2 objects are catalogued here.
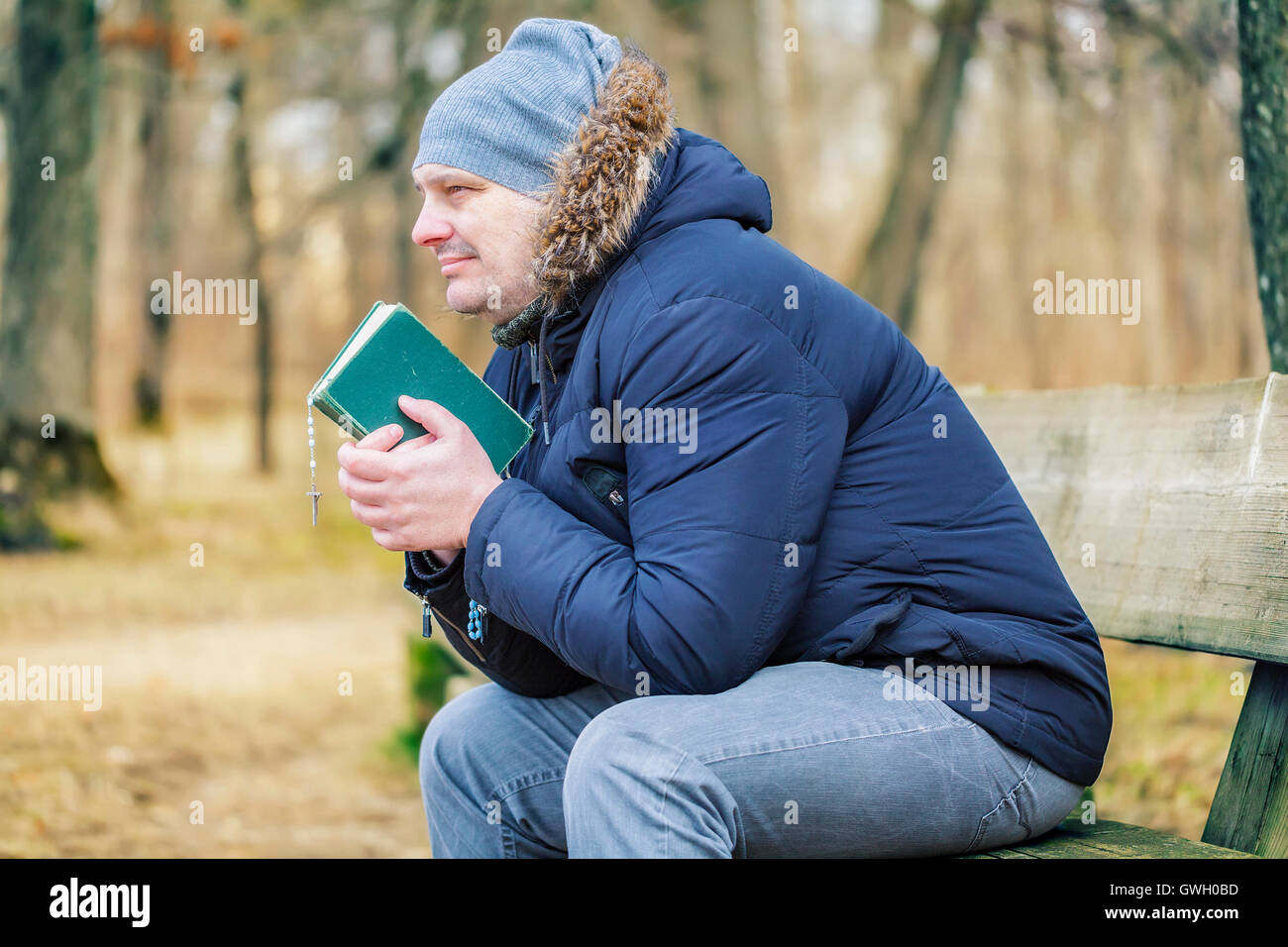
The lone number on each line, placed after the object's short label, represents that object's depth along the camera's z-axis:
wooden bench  2.06
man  1.74
